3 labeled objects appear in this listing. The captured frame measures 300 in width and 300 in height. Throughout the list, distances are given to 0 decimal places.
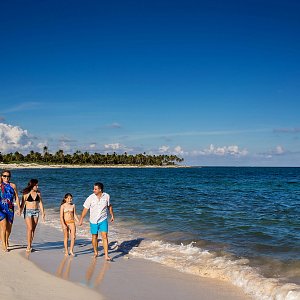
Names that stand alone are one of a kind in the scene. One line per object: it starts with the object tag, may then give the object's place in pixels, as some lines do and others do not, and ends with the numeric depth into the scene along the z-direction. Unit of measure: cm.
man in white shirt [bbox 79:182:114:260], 945
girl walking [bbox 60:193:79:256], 962
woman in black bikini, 961
